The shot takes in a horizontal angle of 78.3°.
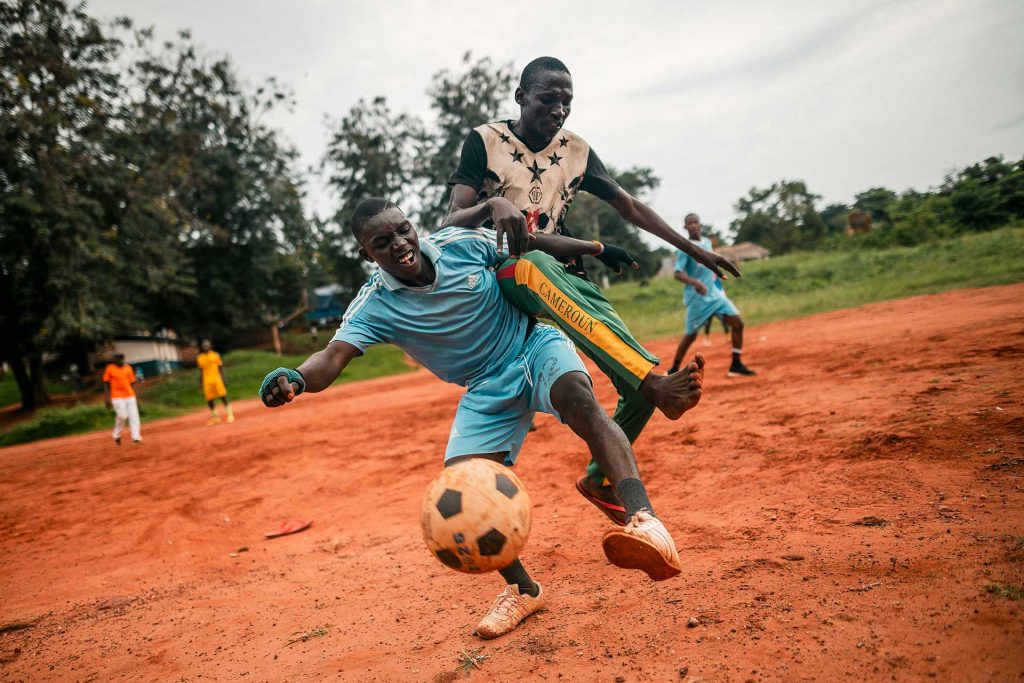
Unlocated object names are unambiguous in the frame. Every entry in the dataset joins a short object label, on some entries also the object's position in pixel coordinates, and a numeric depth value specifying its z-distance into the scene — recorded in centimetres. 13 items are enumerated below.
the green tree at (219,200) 2406
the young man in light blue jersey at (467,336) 294
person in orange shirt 1231
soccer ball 239
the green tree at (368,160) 3008
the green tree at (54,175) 1694
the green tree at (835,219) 3903
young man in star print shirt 268
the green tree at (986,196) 1945
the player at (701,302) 845
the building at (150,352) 3475
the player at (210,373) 1396
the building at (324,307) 5249
